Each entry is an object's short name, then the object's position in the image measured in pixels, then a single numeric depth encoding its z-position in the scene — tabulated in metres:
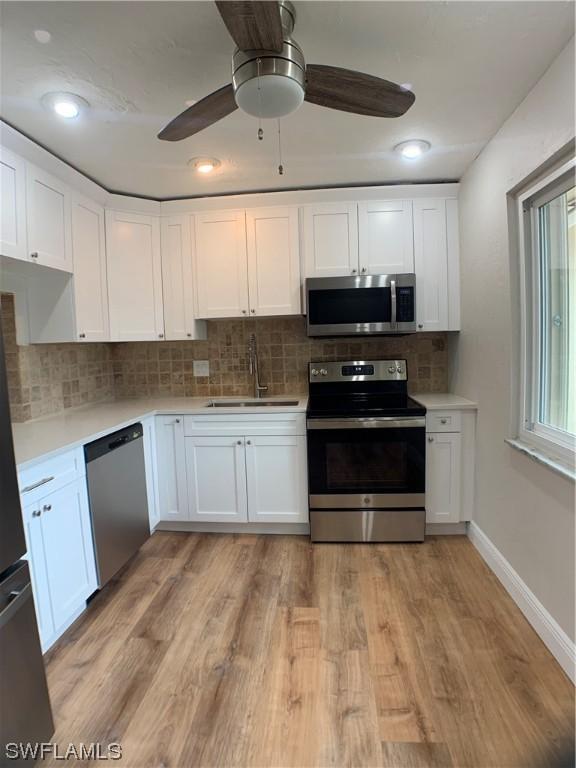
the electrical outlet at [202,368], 3.16
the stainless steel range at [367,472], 2.42
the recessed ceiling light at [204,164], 2.16
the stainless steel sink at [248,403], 2.81
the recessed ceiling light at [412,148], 2.05
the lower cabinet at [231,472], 2.56
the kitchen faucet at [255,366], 3.02
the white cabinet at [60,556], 1.58
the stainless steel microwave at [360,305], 2.53
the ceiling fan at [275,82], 1.03
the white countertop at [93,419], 1.76
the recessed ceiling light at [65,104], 1.60
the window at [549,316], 1.61
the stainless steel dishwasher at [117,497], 1.99
